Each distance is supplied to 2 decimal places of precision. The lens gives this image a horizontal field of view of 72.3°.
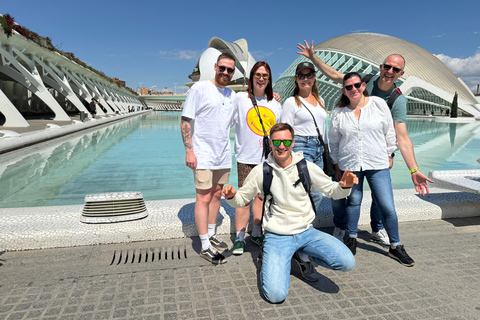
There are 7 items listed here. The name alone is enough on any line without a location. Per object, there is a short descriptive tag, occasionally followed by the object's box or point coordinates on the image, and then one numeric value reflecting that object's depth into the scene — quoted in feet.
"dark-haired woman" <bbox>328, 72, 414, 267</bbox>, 8.05
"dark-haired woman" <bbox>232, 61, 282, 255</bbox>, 8.30
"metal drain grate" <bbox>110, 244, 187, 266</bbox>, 7.75
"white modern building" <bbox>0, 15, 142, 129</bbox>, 49.08
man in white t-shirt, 7.92
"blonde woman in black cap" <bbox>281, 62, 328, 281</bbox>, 8.34
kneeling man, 6.81
